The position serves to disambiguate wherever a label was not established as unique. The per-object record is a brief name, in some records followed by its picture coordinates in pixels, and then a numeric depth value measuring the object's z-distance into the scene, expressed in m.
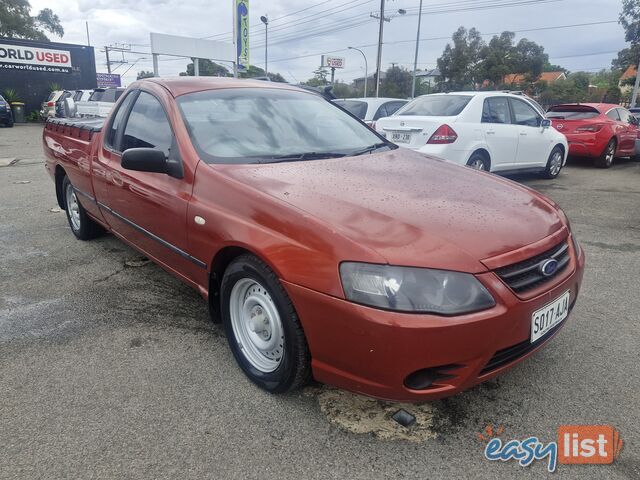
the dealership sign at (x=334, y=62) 59.75
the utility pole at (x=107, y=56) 56.76
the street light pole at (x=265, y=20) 42.81
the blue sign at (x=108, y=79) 49.34
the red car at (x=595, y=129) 10.06
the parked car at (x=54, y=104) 18.59
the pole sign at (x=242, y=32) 21.08
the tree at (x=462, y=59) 44.16
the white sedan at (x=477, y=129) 6.50
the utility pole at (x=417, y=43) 32.31
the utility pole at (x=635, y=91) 22.34
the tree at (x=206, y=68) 50.84
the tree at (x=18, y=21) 37.59
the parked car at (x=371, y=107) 8.80
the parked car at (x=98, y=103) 12.99
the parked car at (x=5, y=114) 19.50
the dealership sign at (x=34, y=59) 22.59
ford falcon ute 1.78
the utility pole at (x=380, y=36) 27.56
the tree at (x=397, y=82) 52.16
